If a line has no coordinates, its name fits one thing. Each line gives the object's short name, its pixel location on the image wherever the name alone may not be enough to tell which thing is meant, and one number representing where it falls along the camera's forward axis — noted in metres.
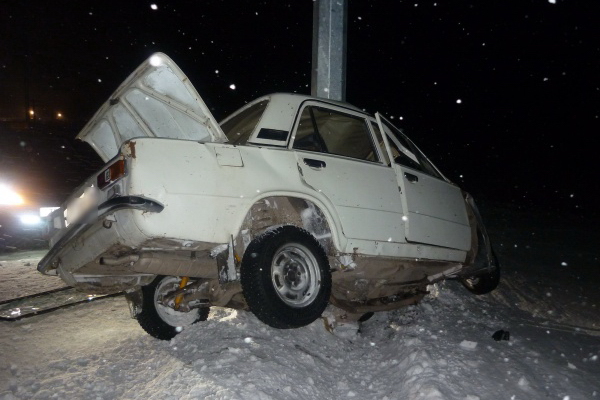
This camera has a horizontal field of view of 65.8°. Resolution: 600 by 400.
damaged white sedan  3.02
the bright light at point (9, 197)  7.35
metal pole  5.77
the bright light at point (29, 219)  7.36
